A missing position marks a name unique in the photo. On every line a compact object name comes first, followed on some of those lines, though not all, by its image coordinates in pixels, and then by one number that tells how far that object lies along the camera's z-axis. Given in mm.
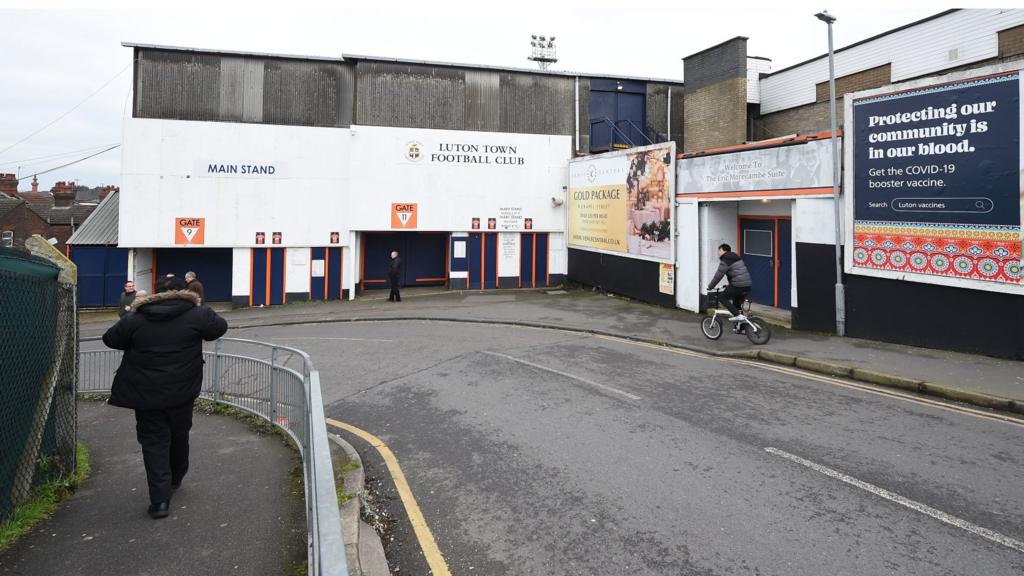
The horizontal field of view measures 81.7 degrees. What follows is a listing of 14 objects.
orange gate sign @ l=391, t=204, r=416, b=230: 23016
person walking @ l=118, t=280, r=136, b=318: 13666
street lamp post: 12461
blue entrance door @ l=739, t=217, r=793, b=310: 15281
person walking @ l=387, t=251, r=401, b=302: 21359
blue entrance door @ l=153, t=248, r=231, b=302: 23000
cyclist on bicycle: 12367
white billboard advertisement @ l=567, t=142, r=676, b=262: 17891
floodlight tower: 39594
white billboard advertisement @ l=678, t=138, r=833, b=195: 13164
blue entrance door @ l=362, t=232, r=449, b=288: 25234
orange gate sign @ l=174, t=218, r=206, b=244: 21297
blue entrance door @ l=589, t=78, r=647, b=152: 25156
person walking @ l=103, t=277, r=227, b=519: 4879
